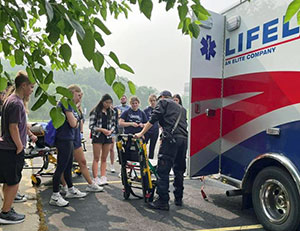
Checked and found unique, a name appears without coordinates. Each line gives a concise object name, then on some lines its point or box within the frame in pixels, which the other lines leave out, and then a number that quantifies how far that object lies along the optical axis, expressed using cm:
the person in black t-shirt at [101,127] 527
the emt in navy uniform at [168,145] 425
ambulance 323
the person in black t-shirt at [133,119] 630
